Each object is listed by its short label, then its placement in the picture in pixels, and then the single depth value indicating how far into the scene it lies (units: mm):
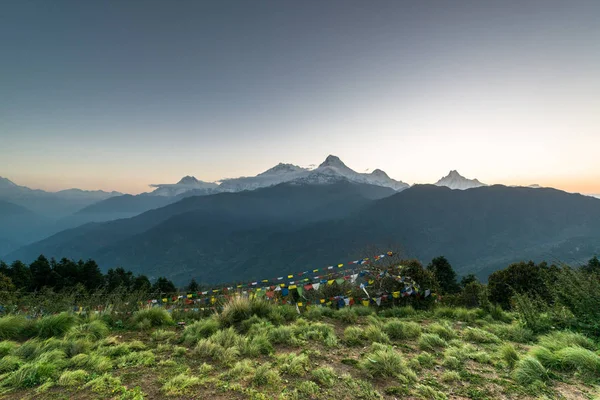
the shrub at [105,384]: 4047
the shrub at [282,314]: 7966
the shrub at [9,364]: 4589
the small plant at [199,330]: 6348
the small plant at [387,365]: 4648
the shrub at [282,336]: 6230
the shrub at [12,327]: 6461
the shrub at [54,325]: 6609
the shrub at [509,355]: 5188
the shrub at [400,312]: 9562
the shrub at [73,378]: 4188
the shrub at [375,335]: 6435
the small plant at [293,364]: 4664
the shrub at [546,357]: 4996
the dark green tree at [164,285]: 46944
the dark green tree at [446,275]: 43325
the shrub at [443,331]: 6914
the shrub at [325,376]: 4355
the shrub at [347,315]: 8234
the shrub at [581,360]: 4676
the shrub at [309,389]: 4007
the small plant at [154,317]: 7938
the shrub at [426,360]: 5231
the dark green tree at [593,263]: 38688
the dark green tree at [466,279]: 45656
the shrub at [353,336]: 6264
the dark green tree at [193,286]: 53538
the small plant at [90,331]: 6219
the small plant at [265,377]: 4294
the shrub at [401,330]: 6859
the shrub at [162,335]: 6606
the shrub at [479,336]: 6650
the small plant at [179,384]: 3982
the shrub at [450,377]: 4625
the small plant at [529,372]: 4539
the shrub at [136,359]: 5012
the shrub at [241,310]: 7668
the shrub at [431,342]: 6102
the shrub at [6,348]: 5266
